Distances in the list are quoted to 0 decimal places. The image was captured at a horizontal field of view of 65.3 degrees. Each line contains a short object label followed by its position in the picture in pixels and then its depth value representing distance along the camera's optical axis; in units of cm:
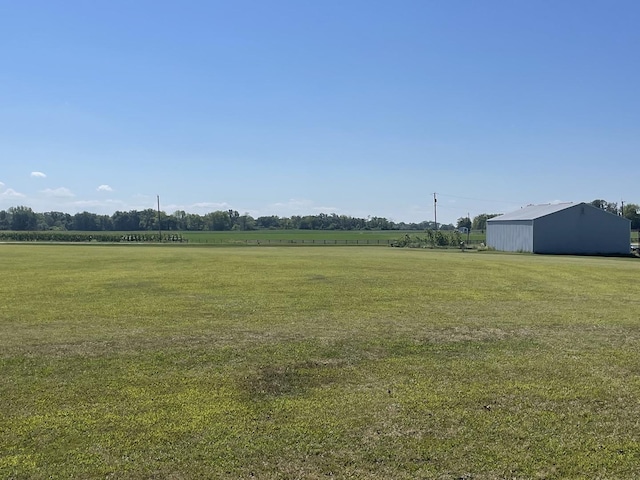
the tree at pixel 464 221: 15655
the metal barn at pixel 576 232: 5909
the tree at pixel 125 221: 18601
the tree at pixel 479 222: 19488
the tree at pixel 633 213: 13742
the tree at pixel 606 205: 14259
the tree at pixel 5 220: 18200
